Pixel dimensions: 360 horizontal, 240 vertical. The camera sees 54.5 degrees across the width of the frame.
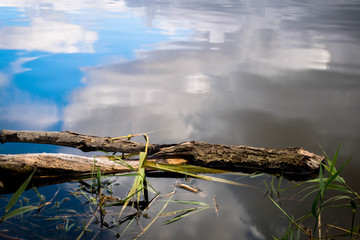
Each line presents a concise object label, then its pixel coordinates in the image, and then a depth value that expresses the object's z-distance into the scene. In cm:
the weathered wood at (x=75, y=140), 209
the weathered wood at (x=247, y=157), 193
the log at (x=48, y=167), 180
